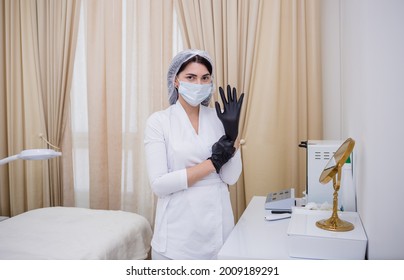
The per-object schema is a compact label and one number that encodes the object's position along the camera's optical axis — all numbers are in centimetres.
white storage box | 90
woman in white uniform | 132
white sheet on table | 155
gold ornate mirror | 97
